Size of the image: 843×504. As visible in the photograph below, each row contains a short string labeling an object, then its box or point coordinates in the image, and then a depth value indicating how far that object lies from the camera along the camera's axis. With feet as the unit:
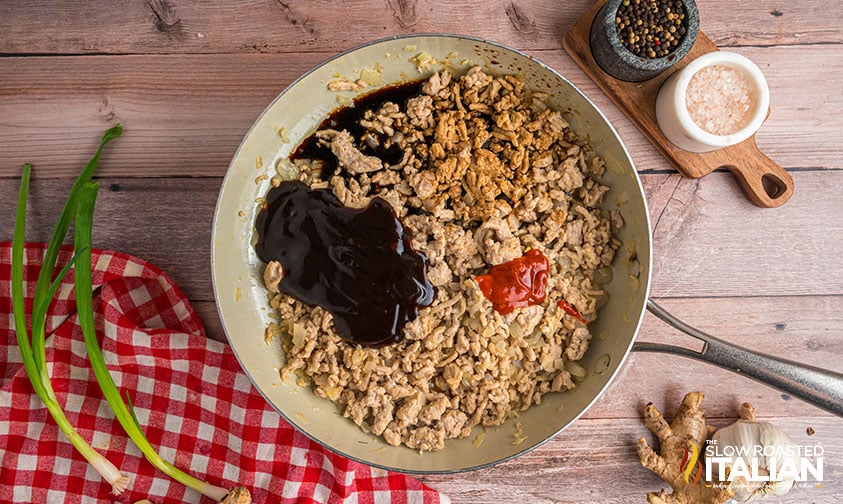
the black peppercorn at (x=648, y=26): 2.36
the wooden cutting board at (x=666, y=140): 2.47
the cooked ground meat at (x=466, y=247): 2.36
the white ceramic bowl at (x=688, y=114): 2.38
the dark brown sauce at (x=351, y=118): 2.42
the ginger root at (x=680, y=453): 2.48
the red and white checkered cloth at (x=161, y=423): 2.47
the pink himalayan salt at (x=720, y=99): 2.41
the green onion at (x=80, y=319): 2.35
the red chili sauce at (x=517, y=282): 2.32
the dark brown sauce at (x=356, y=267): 2.34
